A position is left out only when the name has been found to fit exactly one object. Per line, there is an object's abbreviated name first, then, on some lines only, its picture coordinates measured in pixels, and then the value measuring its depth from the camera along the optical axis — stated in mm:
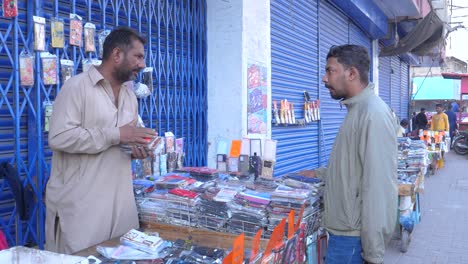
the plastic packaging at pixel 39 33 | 3119
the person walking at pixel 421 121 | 17469
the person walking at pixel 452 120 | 17955
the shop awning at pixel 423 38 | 11332
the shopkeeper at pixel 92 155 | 2316
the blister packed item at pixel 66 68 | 3332
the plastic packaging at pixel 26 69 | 3049
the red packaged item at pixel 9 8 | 2950
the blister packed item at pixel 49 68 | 3186
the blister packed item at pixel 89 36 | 3557
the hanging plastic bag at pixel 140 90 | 3992
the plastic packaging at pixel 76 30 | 3412
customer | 2350
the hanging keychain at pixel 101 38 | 3691
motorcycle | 17469
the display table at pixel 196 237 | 2348
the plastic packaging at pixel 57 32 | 3256
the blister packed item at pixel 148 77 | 4145
